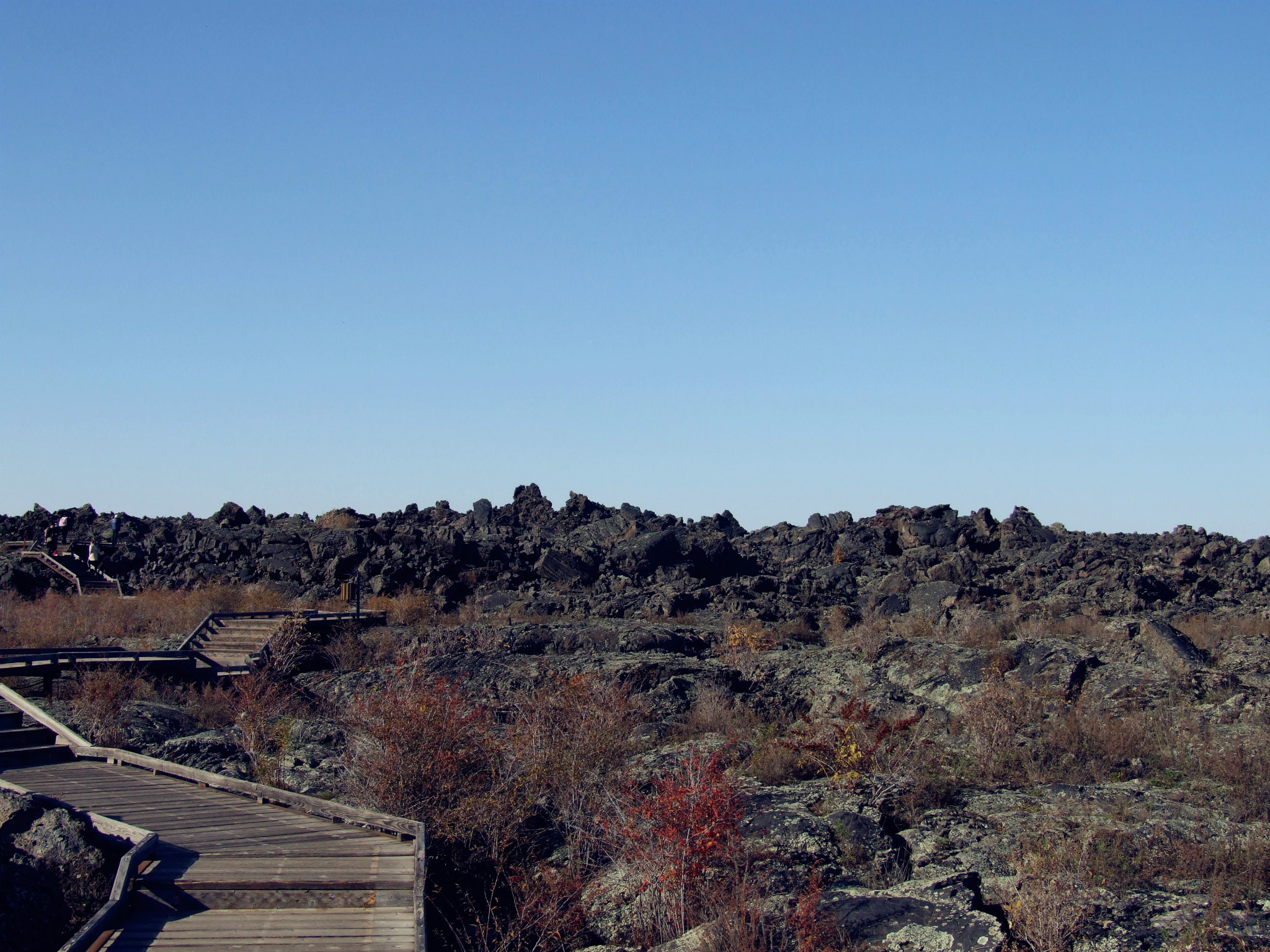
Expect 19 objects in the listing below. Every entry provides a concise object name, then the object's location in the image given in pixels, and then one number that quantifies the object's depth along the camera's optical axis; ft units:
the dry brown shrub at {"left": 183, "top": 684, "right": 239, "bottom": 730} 62.95
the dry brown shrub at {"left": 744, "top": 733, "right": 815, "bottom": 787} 44.91
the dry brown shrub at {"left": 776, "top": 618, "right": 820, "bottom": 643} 86.94
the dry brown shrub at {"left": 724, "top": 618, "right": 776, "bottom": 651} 79.15
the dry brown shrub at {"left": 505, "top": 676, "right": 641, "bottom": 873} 38.32
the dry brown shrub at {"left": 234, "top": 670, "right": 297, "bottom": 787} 46.21
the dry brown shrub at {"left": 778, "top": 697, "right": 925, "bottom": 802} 41.98
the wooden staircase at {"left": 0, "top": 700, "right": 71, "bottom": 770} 43.93
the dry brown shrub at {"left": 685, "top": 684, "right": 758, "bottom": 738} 56.24
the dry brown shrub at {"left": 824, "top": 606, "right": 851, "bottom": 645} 87.08
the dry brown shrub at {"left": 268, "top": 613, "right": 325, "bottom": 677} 74.64
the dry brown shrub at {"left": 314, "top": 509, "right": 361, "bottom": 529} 136.77
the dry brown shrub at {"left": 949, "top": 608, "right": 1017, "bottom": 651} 75.77
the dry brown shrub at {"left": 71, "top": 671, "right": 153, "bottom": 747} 50.42
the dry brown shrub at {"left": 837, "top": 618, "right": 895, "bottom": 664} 74.33
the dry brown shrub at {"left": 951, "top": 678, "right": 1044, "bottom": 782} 45.44
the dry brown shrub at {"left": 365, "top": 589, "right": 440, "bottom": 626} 96.12
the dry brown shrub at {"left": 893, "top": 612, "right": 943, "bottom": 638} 82.99
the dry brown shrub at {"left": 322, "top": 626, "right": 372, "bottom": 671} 80.59
